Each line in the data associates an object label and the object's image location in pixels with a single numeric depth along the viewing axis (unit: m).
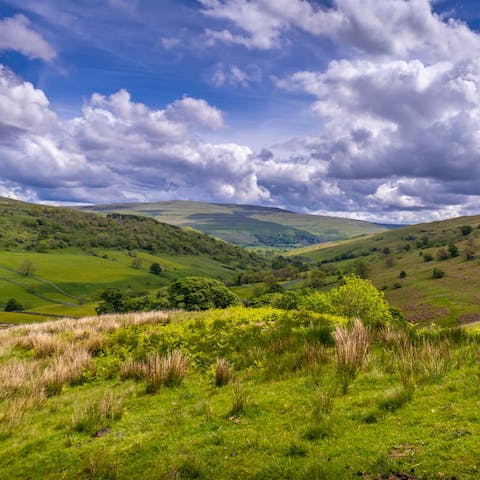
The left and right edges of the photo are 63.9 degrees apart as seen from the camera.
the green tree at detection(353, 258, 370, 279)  182.00
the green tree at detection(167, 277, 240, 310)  79.88
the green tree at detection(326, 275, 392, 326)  48.31
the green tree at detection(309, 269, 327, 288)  181.25
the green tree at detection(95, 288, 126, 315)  114.12
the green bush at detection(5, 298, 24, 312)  158.12
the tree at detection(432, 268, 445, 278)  156.88
